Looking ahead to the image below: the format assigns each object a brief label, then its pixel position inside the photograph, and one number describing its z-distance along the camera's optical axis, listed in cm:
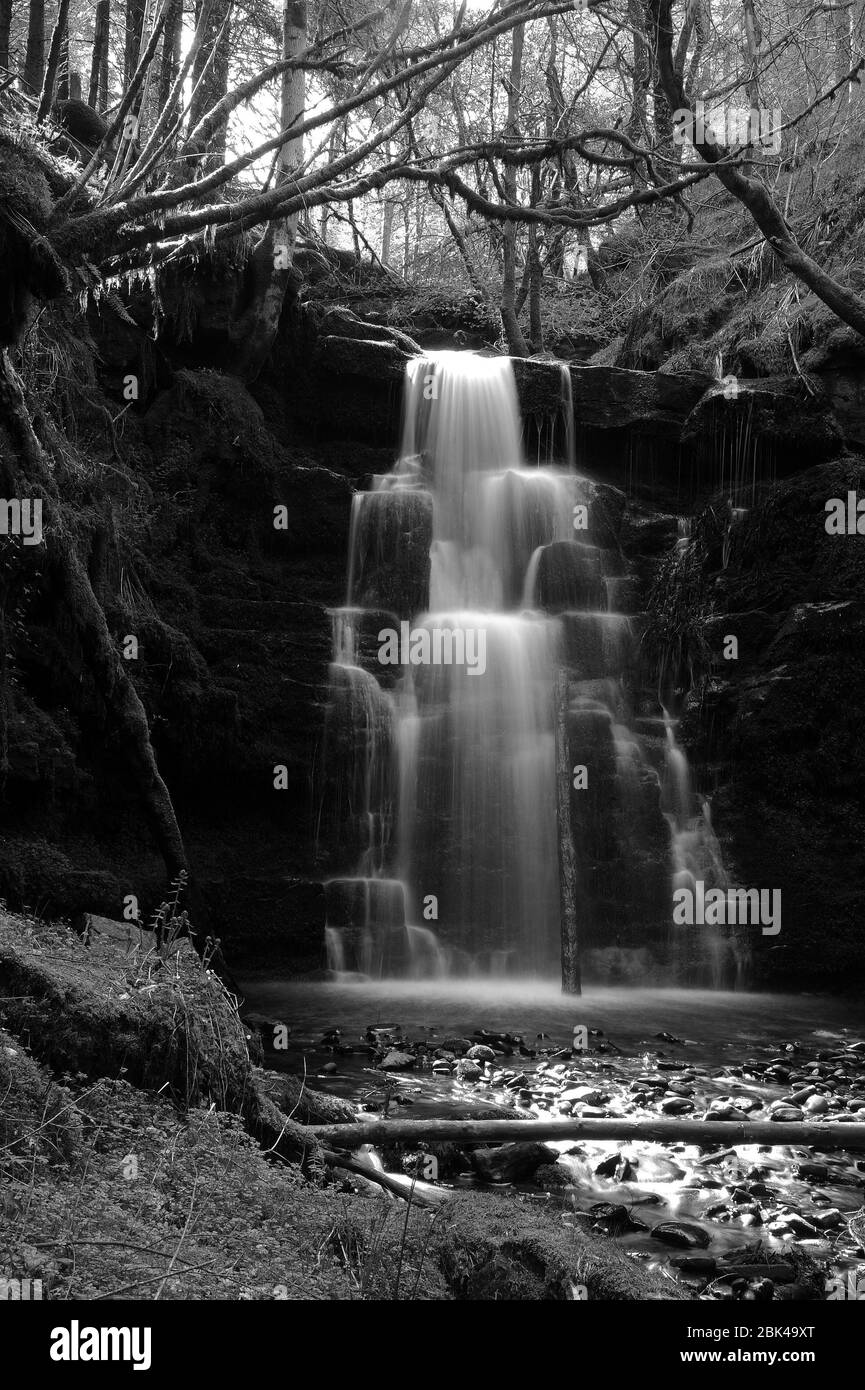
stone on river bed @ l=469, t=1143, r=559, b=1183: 546
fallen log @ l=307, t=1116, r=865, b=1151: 498
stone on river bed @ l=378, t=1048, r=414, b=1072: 792
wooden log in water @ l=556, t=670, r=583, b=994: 1105
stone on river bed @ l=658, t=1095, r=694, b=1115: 700
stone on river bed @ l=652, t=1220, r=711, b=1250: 490
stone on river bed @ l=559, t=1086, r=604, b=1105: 708
